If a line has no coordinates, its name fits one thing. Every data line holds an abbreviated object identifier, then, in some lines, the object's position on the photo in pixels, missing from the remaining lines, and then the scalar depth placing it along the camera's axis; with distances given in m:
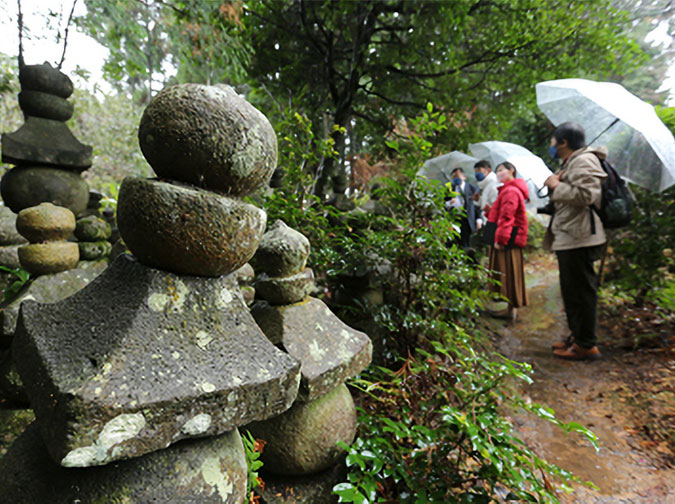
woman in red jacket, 4.20
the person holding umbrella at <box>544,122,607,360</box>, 3.16
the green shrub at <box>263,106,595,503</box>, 1.33
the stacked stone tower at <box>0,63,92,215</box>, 2.50
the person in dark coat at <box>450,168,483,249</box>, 5.45
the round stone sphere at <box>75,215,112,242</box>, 2.38
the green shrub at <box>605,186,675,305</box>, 4.26
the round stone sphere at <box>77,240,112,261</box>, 2.35
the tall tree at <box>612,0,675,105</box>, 12.79
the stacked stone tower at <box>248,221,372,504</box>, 1.38
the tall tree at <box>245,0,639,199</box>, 5.21
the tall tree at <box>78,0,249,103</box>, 3.65
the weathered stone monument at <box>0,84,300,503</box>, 0.79
